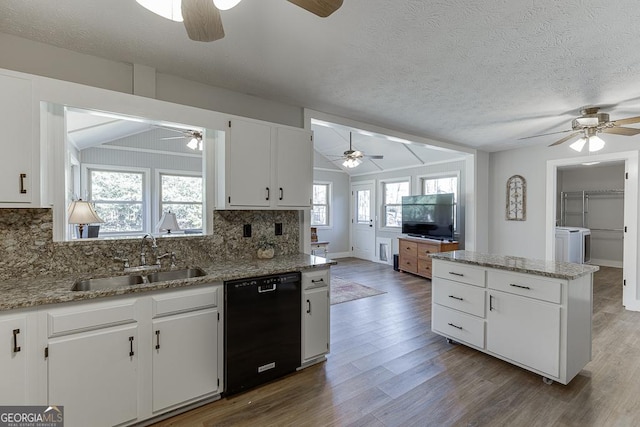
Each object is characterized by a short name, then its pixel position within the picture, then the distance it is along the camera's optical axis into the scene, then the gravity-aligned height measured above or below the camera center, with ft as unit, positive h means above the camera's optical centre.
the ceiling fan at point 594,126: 10.68 +3.16
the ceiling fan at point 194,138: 12.28 +3.14
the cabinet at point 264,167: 8.43 +1.37
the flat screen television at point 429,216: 18.34 -0.21
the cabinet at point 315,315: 8.47 -2.99
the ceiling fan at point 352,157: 17.56 +3.31
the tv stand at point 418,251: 18.47 -2.57
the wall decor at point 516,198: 17.48 +0.87
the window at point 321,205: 26.37 +0.68
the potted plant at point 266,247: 9.55 -1.15
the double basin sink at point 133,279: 6.80 -1.66
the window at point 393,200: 23.84 +1.00
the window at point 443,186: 19.45 +1.91
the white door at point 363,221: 26.11 -0.76
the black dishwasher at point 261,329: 7.21 -2.99
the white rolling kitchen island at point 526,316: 7.51 -2.88
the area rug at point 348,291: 15.15 -4.31
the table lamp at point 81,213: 7.72 -0.02
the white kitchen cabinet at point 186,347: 6.40 -3.01
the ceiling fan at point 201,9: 3.94 +2.78
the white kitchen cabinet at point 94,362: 5.48 -2.87
